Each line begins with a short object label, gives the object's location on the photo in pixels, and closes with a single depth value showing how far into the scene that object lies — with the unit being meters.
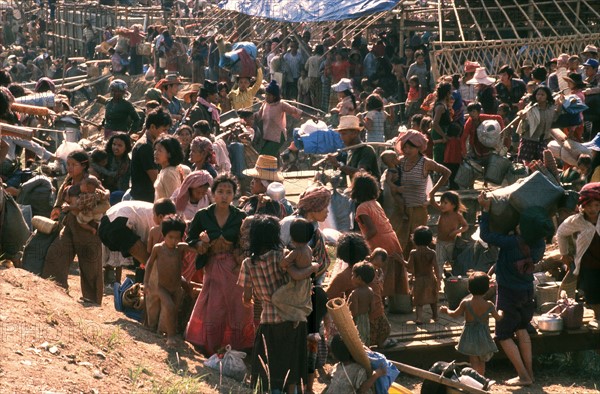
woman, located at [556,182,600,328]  9.85
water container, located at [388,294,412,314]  10.50
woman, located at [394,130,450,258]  11.02
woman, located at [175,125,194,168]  11.96
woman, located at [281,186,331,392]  8.57
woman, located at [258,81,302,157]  14.85
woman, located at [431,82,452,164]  13.89
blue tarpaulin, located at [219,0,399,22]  22.38
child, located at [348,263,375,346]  9.04
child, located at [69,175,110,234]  9.70
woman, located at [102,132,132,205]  11.34
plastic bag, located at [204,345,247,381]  8.51
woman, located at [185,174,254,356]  8.77
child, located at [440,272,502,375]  9.29
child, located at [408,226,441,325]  10.28
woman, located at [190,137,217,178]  10.74
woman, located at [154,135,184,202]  10.26
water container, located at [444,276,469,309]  10.72
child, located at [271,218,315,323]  7.98
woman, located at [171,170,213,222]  9.57
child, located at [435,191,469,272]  10.96
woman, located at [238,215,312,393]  8.06
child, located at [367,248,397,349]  9.28
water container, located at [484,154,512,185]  13.83
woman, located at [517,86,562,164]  13.69
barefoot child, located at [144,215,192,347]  8.88
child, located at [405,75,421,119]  19.03
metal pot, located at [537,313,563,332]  10.11
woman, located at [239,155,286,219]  9.55
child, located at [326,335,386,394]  7.94
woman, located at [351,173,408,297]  10.10
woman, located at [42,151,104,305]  9.78
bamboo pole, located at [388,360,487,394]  8.30
